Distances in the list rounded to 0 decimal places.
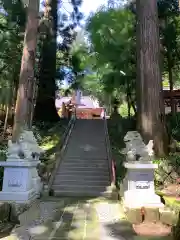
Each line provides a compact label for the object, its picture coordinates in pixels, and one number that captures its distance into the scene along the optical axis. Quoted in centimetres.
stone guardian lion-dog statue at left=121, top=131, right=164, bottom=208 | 449
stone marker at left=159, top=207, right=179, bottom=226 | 387
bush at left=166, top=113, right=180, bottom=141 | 872
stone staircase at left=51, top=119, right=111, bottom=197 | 630
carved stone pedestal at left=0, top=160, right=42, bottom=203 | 495
